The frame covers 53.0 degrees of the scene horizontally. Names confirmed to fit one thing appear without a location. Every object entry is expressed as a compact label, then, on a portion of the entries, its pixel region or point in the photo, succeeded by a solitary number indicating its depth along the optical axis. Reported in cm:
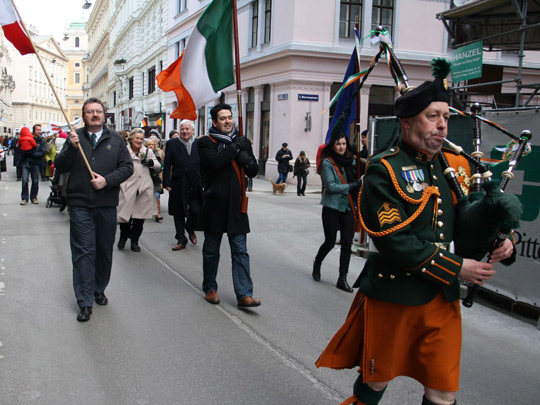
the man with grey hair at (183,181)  880
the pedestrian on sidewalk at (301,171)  1908
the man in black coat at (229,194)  552
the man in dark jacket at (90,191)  521
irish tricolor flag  625
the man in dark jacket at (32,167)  1398
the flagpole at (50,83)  511
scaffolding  948
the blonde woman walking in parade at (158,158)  934
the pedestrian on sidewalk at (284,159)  2016
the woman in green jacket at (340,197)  661
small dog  1869
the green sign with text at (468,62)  1012
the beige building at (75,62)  12412
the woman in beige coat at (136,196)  855
